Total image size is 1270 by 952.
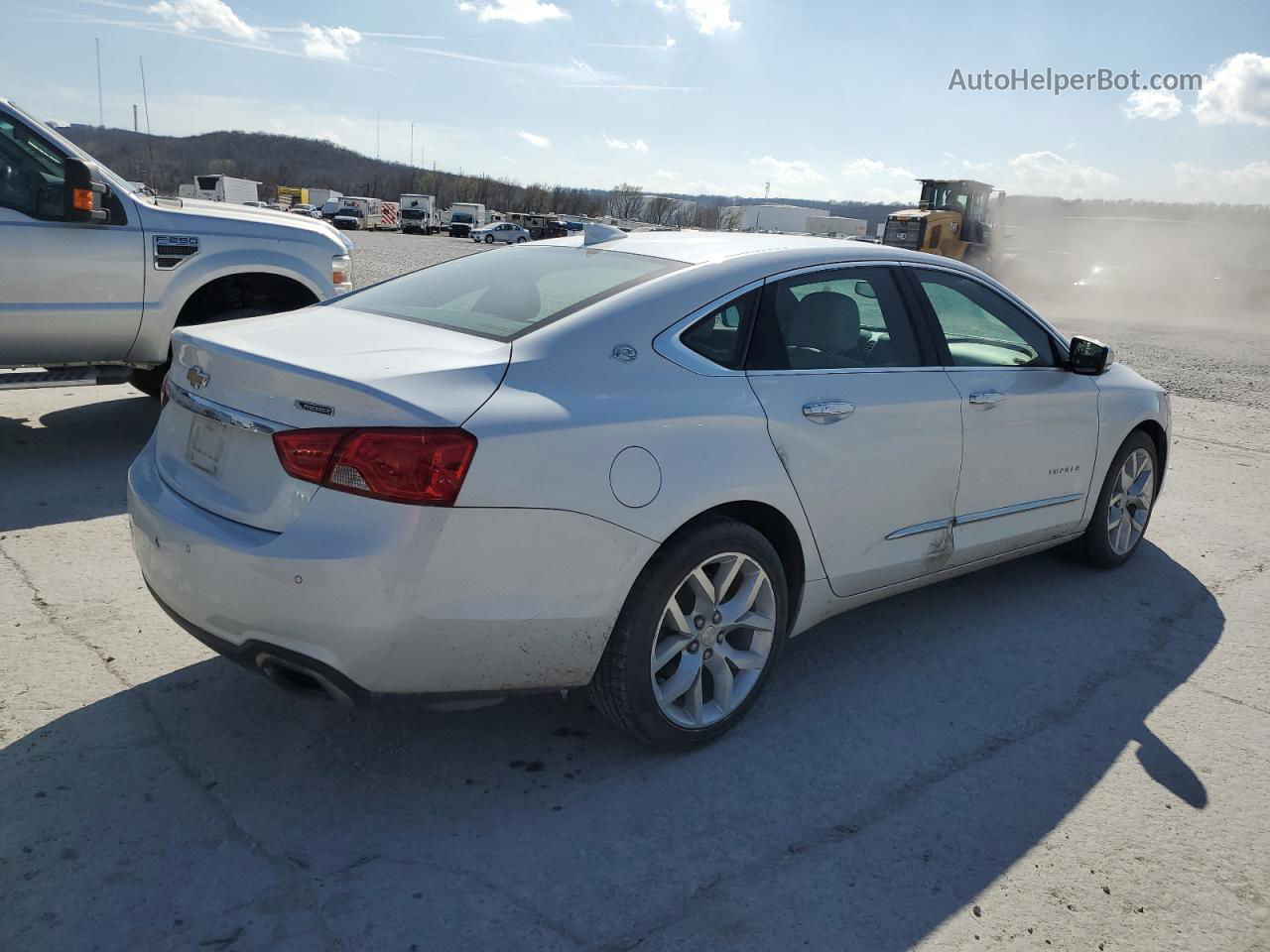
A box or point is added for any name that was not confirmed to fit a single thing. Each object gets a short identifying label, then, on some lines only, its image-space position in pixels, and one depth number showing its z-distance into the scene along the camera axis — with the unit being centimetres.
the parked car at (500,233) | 6130
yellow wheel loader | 2761
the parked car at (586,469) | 254
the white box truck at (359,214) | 7065
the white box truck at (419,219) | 7500
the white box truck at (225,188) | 6969
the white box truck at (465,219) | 6762
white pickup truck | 579
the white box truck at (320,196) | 10538
